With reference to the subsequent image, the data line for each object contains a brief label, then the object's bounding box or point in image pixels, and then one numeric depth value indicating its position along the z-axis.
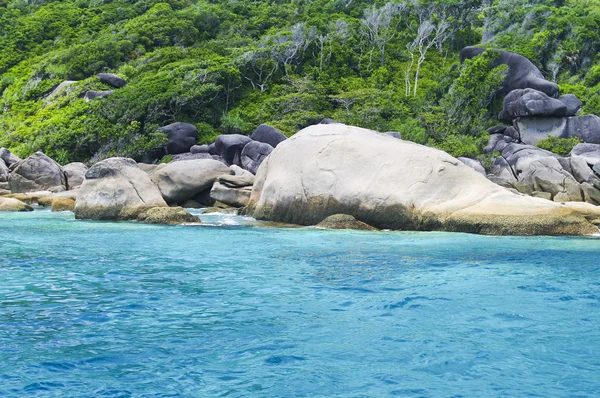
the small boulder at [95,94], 44.41
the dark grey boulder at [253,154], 31.94
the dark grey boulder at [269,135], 34.44
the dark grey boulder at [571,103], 37.69
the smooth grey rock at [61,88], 49.00
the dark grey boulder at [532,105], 36.69
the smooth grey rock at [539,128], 36.91
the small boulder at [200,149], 36.69
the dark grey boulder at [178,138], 39.78
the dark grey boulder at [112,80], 47.59
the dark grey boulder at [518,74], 39.09
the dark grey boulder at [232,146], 33.72
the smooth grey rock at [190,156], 35.26
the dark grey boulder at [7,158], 31.04
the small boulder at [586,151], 30.31
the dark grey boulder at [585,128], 36.12
